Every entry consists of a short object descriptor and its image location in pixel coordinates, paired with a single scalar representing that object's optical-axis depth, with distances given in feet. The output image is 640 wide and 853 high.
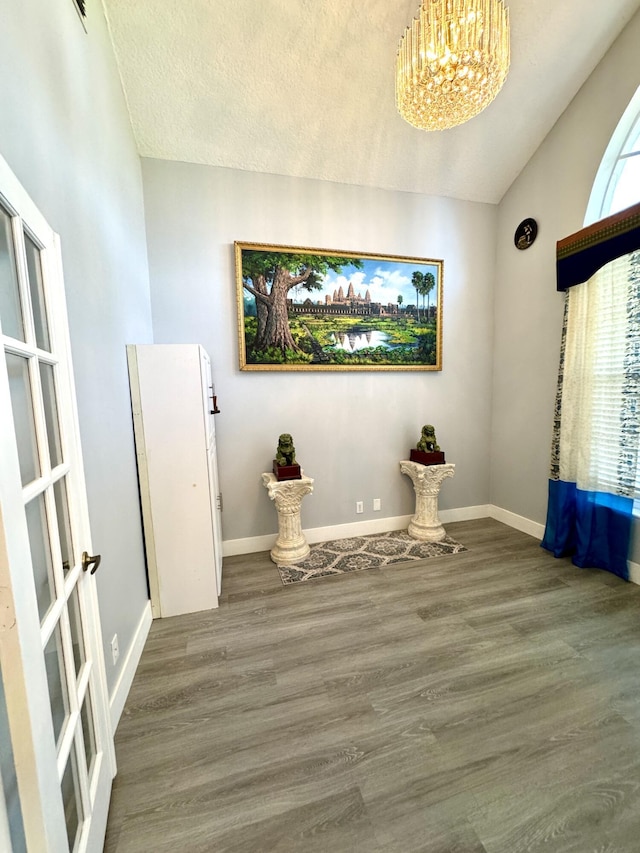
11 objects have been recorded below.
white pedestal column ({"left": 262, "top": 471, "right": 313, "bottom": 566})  8.48
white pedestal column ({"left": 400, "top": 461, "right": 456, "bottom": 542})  9.87
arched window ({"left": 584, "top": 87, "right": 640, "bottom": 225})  7.48
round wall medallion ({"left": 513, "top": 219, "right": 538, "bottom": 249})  9.51
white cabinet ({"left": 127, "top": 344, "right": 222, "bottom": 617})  6.48
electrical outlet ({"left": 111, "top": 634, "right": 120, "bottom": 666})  4.83
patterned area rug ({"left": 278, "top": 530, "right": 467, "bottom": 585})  8.49
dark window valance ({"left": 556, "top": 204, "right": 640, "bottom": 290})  6.95
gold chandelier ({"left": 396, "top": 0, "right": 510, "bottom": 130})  4.71
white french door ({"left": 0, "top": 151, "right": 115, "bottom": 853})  1.96
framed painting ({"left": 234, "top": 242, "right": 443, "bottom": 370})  8.93
